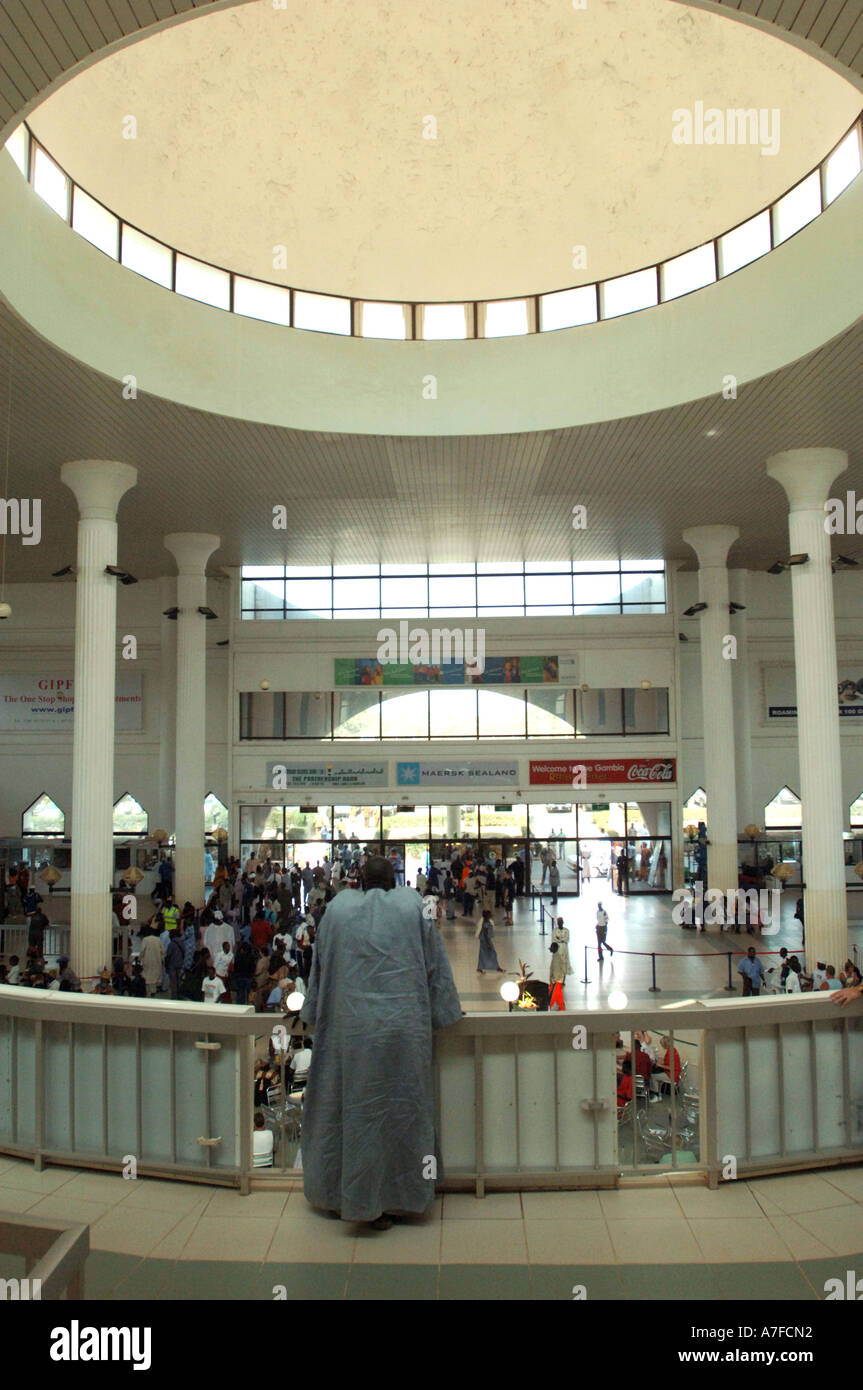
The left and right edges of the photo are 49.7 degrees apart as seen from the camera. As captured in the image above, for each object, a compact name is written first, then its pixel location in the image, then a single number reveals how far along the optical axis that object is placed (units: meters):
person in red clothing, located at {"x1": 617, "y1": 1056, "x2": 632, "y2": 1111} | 8.22
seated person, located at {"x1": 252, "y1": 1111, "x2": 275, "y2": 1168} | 6.27
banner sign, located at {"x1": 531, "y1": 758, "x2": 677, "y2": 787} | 27.20
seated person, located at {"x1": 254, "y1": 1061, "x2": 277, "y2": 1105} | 7.82
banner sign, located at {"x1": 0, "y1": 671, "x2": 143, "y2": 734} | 28.55
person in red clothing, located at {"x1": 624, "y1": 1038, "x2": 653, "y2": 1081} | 8.88
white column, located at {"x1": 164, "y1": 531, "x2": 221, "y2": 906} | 22.75
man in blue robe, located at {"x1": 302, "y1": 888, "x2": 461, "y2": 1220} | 3.62
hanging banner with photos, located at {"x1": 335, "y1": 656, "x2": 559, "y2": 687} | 27.45
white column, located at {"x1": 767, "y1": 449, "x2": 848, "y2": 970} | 16.48
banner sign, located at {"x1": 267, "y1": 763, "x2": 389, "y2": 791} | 27.36
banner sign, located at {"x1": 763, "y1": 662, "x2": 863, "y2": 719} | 27.86
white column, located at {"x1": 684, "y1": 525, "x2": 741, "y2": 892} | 22.72
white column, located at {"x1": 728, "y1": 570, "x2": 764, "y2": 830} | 27.55
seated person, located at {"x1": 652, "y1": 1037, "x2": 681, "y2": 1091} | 9.11
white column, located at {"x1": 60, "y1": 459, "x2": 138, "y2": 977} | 16.19
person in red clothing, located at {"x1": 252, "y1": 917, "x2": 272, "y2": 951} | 16.41
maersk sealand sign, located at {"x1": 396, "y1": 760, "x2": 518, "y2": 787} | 27.20
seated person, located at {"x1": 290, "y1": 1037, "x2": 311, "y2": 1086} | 8.49
